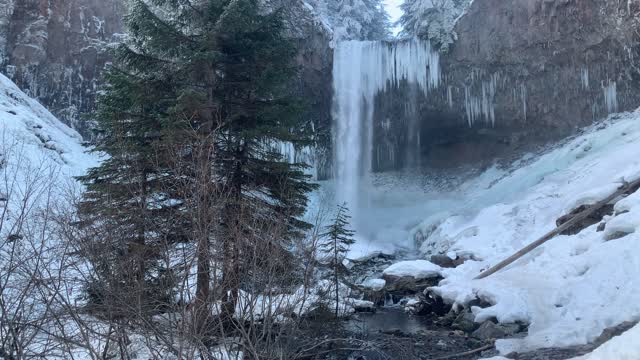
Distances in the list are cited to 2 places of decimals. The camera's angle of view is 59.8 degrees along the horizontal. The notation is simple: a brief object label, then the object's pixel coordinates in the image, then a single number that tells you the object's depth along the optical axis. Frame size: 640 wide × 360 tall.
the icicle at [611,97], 23.59
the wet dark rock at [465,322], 13.11
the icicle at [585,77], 24.73
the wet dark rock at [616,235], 12.01
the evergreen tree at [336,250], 12.17
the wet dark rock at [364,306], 16.42
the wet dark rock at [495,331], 11.94
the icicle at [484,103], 27.95
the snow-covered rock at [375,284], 17.71
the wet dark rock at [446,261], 18.53
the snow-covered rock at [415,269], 18.00
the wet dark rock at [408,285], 17.84
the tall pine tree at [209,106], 10.59
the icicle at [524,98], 26.97
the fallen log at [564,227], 14.44
